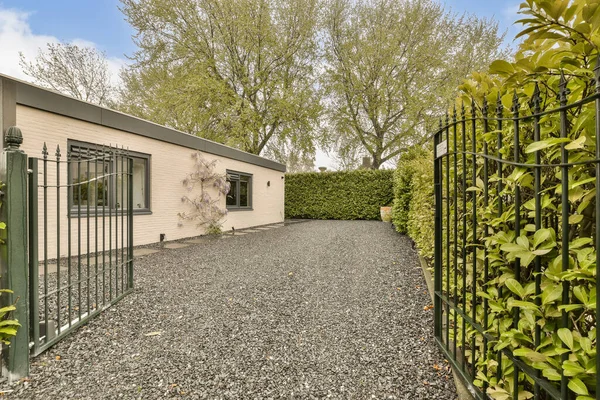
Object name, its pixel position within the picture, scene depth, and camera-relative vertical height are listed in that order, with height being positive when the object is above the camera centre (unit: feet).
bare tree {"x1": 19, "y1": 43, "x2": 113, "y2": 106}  47.04 +20.28
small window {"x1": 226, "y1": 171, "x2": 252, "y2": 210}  35.70 +0.74
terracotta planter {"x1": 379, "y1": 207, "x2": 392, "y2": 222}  45.68 -2.44
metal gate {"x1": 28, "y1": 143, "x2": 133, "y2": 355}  7.22 -2.41
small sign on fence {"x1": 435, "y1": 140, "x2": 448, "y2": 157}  7.09 +1.16
